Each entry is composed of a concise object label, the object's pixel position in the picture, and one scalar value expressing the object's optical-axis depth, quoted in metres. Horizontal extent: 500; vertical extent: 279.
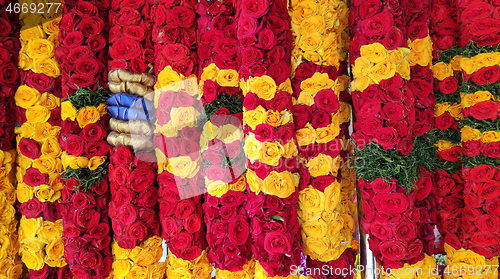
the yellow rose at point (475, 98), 1.14
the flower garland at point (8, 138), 1.22
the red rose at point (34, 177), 1.20
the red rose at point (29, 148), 1.20
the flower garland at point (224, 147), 1.07
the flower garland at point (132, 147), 1.11
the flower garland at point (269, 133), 1.00
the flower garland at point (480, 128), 1.14
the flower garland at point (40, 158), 1.20
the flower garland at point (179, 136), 1.08
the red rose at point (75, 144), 1.13
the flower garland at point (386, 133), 1.03
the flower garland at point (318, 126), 1.06
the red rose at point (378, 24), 1.02
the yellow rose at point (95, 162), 1.14
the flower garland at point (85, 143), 1.13
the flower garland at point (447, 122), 1.22
